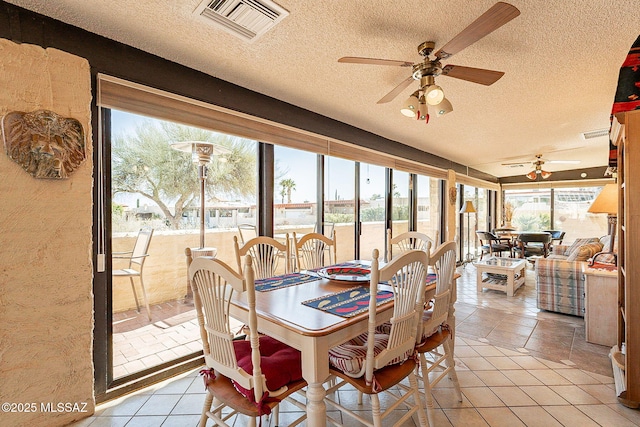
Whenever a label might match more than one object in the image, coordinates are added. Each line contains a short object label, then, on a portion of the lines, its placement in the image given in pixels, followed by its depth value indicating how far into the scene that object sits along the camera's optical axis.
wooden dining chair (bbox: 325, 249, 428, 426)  1.42
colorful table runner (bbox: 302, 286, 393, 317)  1.56
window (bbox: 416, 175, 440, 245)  5.89
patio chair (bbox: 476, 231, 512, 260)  6.60
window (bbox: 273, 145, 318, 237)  3.29
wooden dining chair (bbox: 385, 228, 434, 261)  2.78
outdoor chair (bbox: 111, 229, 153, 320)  2.32
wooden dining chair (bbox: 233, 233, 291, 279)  2.40
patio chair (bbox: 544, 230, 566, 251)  7.24
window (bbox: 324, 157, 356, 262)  3.90
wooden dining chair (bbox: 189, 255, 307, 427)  1.28
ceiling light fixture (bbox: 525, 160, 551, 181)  6.12
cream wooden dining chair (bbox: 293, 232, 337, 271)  2.72
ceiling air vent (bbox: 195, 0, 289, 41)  1.70
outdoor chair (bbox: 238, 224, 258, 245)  3.05
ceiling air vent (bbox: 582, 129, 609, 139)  4.33
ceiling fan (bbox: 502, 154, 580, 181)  6.09
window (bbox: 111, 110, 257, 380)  2.27
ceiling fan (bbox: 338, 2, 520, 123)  1.41
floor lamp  6.59
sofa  3.61
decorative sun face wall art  1.67
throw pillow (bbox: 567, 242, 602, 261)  4.00
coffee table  4.54
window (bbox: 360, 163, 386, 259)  4.46
